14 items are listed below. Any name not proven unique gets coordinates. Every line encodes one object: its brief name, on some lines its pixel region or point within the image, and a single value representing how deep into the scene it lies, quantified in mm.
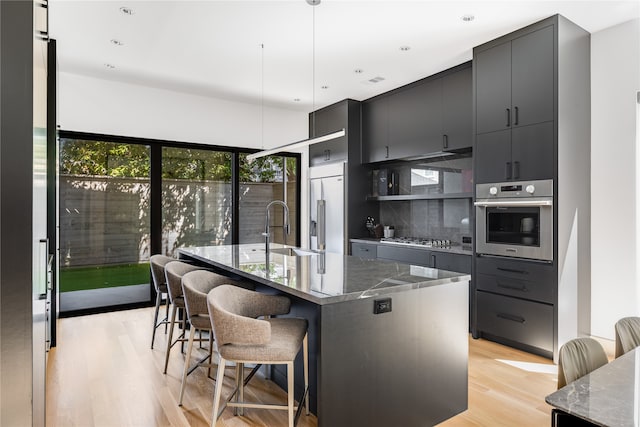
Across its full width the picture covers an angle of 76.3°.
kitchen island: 2022
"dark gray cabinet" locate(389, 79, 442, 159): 4883
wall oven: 3482
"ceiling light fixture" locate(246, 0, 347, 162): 3375
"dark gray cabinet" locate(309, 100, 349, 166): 6031
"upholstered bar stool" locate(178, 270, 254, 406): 2576
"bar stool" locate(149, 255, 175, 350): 3664
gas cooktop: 4724
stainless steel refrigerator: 5977
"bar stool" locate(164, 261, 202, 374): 3102
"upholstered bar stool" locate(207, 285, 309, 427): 2039
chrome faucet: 3498
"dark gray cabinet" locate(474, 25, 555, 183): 3488
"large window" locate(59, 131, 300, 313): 5074
